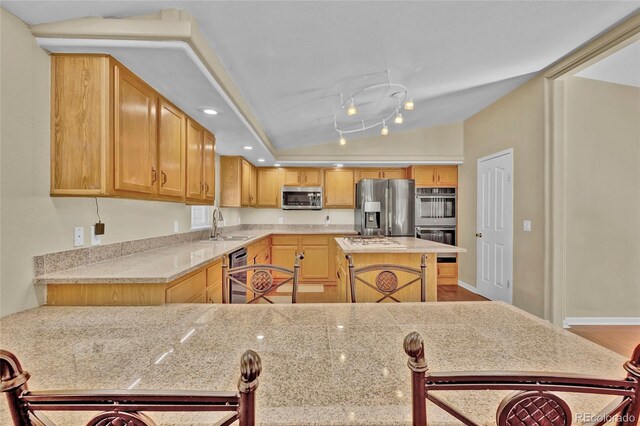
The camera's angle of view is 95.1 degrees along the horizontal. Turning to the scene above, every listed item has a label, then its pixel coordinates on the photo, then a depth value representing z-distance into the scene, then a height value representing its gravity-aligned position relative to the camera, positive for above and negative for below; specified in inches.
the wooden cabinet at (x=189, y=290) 64.4 -18.9
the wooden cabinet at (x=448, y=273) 197.3 -41.2
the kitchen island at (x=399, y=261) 104.8 -18.2
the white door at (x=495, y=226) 144.0 -7.6
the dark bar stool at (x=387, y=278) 63.6 -14.6
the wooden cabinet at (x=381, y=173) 212.8 +28.2
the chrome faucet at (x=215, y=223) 147.6 -5.6
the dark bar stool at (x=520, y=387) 18.7 -11.5
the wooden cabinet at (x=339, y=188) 212.8 +17.5
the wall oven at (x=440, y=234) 198.8 -15.0
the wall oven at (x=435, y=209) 198.7 +2.1
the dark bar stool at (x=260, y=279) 64.7 -15.2
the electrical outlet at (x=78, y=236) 67.9 -5.7
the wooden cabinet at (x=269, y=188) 212.2 +17.4
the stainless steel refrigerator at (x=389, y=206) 190.1 +3.9
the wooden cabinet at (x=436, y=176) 201.5 +25.0
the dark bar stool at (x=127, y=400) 16.8 -11.2
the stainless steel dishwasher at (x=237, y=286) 111.0 -28.9
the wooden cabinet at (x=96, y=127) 61.6 +18.5
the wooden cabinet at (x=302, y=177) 212.8 +25.5
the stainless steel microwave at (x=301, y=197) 209.6 +10.7
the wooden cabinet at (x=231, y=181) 171.5 +18.2
